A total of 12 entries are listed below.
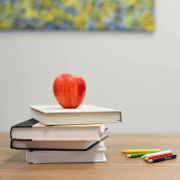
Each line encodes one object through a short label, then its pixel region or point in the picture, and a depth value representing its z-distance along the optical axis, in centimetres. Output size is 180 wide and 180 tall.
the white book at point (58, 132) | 103
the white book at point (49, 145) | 104
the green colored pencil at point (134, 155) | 108
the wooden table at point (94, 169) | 97
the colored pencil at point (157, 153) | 106
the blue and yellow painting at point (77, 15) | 236
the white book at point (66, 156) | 104
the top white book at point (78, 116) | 104
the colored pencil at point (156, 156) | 105
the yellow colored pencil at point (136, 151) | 110
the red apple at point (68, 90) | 115
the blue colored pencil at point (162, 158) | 104
